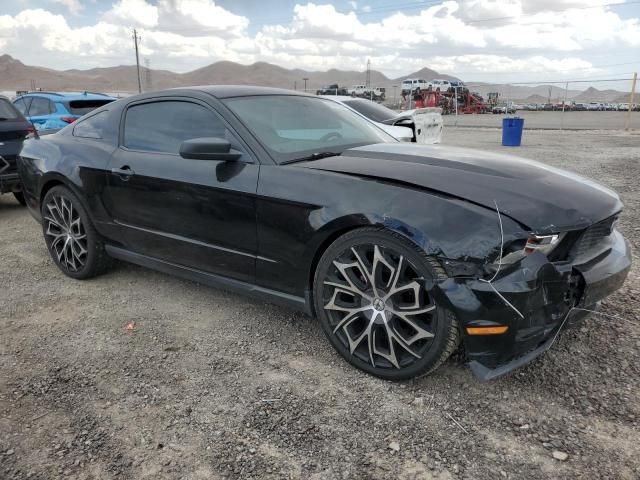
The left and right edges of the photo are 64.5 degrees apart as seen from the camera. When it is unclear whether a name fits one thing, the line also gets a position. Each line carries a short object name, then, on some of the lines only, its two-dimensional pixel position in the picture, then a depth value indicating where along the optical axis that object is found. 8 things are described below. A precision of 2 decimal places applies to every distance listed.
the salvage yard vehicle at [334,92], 37.88
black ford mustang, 2.30
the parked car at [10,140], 6.23
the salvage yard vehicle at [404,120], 8.62
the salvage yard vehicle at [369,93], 46.53
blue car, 8.73
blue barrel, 12.89
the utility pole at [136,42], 72.00
